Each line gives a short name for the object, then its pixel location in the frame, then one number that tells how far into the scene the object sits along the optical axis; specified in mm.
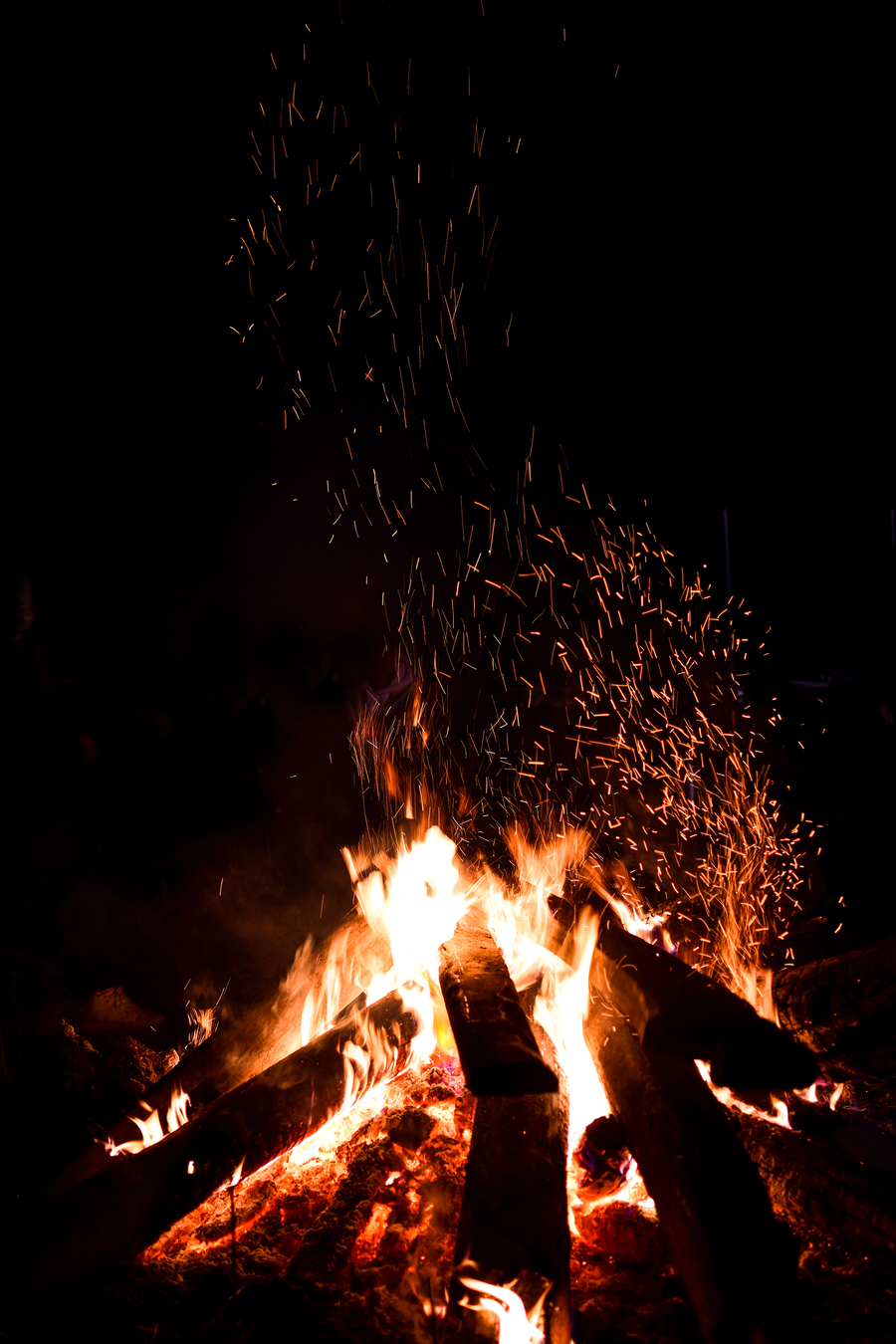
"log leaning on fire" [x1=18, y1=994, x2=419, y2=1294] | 1493
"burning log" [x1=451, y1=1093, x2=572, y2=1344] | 1383
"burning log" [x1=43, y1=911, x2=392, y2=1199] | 1730
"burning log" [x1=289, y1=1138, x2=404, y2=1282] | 1539
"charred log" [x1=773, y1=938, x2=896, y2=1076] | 2012
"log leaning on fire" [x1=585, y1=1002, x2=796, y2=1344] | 1373
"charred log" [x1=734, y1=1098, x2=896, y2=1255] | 1558
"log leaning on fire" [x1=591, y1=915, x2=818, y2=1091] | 1483
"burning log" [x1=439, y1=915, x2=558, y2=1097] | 1528
